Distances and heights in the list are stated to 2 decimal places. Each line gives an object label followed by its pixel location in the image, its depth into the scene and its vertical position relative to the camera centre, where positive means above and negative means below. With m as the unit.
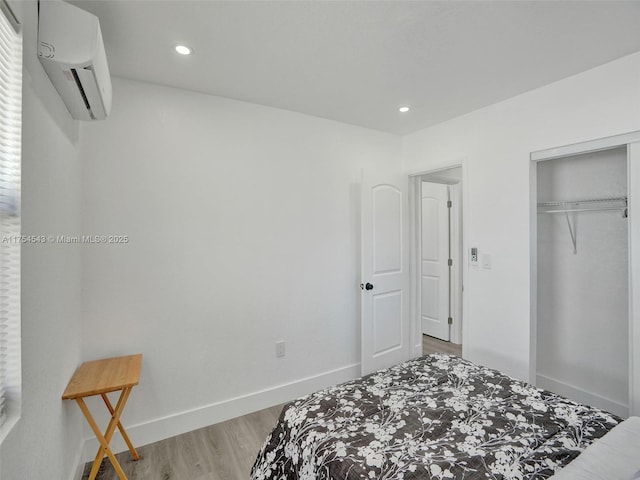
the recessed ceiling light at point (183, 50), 1.86 +1.12
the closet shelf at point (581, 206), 2.40 +0.26
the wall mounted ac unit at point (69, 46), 1.27 +0.79
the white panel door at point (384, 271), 3.08 -0.32
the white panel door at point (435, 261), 4.26 -0.29
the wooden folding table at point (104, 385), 1.70 -0.78
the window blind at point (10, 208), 0.96 +0.10
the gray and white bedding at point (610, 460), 1.08 -0.80
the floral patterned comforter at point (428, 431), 1.21 -0.84
